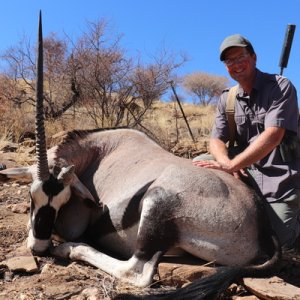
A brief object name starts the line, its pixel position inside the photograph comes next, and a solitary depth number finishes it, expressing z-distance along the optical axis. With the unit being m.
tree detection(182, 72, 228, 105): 32.56
